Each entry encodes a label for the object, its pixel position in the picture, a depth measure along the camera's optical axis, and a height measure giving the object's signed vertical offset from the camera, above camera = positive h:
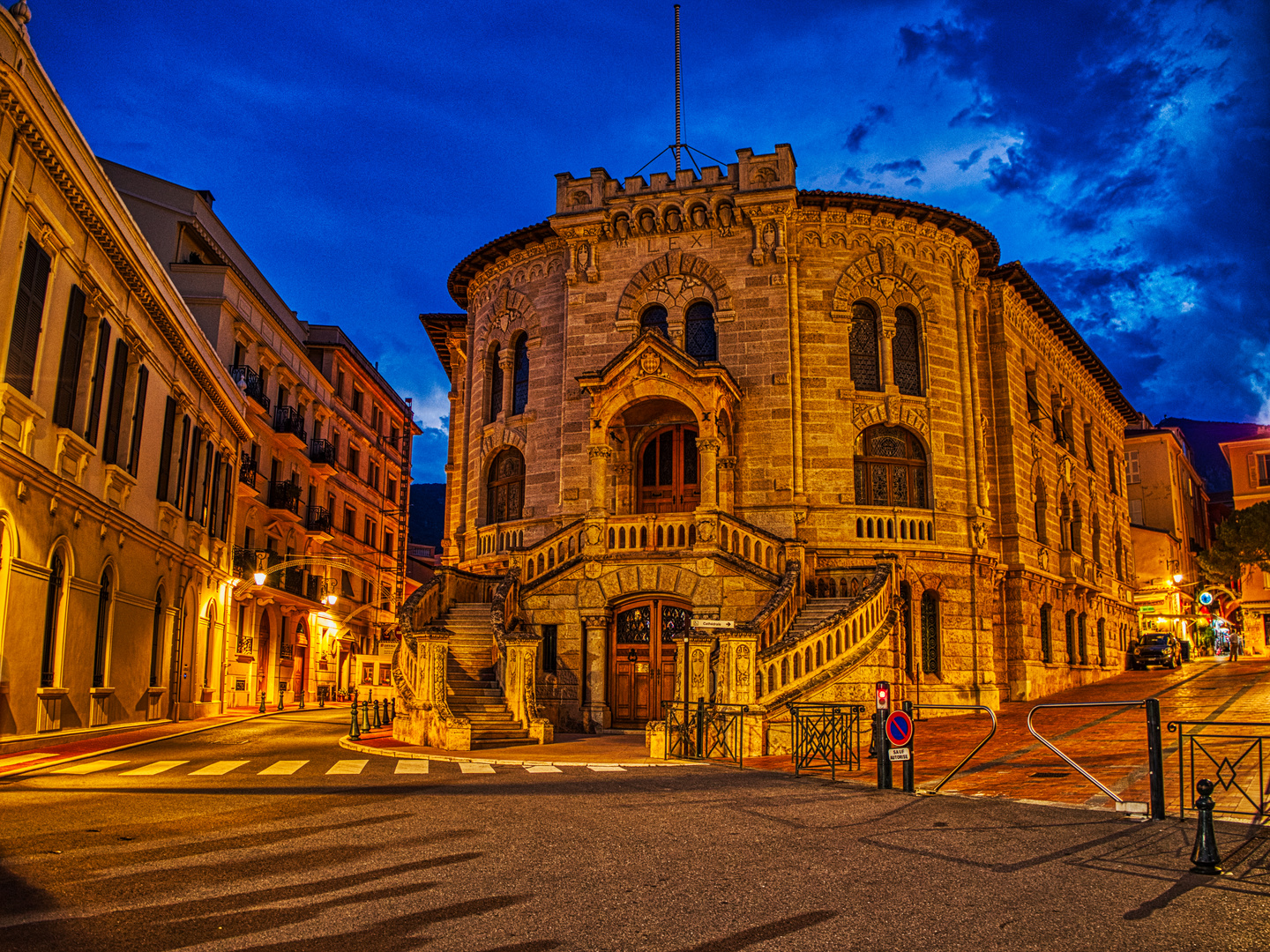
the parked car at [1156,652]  40.66 +0.78
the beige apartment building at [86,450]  16.72 +4.24
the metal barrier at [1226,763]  9.50 -1.12
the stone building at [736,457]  23.81 +5.65
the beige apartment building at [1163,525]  53.91 +8.68
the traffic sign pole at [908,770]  12.62 -1.23
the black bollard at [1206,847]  7.70 -1.29
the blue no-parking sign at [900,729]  12.50 -0.72
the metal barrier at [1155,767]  9.98 -0.93
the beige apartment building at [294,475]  36.44 +8.66
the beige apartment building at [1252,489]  61.81 +11.09
